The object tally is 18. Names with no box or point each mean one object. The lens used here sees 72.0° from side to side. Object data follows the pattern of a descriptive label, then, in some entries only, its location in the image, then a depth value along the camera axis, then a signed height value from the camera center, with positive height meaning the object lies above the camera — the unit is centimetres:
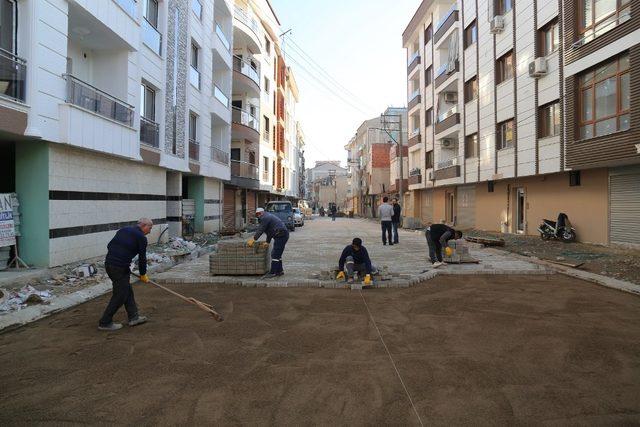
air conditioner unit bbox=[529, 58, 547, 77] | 1662 +556
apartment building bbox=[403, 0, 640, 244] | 1316 +403
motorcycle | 1616 -61
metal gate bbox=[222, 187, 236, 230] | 2541 +28
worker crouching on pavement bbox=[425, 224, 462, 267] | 1061 -60
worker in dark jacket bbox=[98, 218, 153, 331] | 571 -73
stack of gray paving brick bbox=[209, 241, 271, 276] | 942 -101
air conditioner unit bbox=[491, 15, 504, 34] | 1992 +864
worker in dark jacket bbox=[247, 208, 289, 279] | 940 -50
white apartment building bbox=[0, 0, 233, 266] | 855 +245
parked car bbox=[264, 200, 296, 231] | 2470 +16
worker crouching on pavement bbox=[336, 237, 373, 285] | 867 -100
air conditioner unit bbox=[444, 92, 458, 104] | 2873 +763
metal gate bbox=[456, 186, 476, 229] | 2603 +38
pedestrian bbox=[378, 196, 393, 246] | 1666 -15
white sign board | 852 -21
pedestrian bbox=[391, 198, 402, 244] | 1734 -20
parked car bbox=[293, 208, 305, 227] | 3212 -39
